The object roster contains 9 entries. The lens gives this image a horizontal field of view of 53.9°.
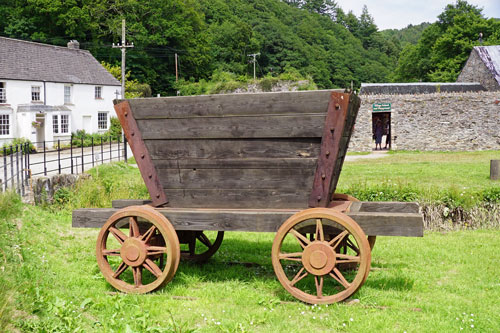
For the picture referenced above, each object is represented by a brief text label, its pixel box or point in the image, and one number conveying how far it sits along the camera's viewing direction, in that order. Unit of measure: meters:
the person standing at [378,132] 26.31
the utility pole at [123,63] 26.57
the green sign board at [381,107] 26.20
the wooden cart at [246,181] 4.23
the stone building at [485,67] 31.09
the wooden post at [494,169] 13.06
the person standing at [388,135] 27.11
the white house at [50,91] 28.92
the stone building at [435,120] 25.58
